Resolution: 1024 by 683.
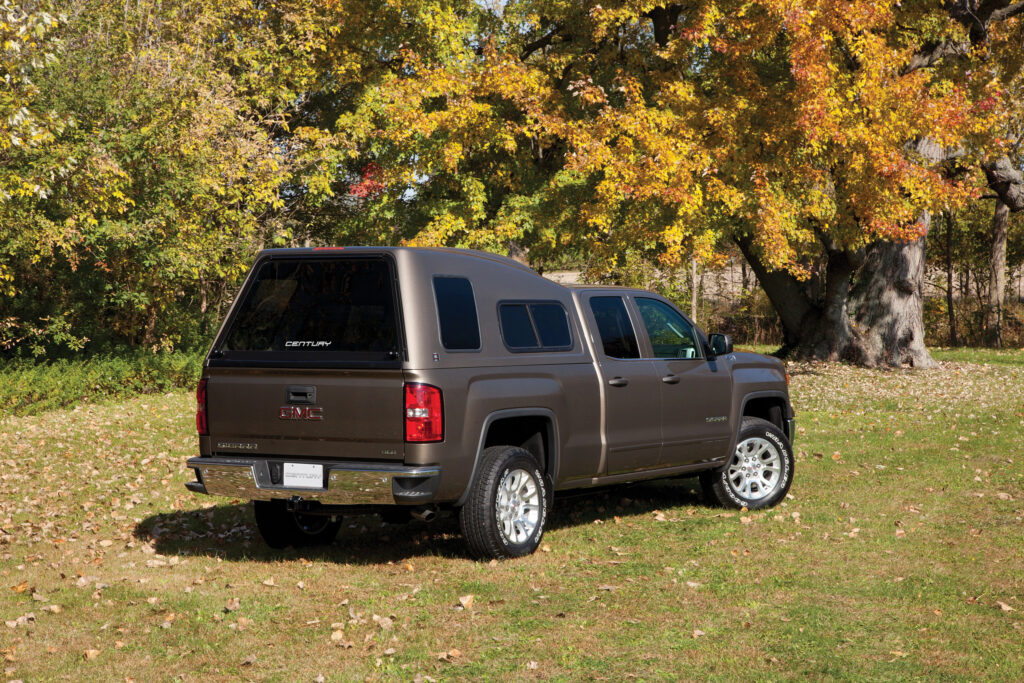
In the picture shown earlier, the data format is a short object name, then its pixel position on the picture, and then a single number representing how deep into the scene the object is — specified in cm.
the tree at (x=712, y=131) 1962
